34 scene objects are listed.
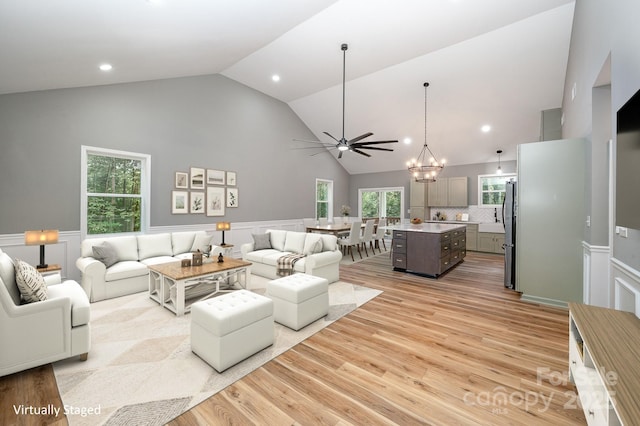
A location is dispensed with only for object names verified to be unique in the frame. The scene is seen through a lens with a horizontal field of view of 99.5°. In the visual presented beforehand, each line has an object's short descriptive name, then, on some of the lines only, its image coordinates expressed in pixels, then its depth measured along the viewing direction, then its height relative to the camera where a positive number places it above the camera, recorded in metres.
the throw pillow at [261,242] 5.31 -0.62
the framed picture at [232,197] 6.46 +0.32
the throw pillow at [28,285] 2.16 -0.62
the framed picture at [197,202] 5.84 +0.17
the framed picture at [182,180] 5.61 +0.62
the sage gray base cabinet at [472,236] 7.75 -0.68
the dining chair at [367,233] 6.92 -0.56
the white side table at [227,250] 5.58 -0.87
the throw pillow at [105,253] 3.90 -0.65
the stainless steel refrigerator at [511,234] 4.33 -0.34
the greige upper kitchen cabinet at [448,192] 8.16 +0.62
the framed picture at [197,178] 5.82 +0.69
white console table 1.00 -0.65
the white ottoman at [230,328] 2.15 -1.00
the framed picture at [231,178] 6.45 +0.76
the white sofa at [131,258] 3.65 -0.78
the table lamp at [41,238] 3.36 -0.38
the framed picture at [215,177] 6.09 +0.76
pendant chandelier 5.60 +0.92
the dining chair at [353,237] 6.48 -0.63
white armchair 2.01 -0.94
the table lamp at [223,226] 5.61 -0.33
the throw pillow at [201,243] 5.06 -0.62
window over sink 7.79 +0.69
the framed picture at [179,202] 5.56 +0.16
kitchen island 4.89 -0.70
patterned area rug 1.75 -1.29
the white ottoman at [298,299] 2.88 -0.98
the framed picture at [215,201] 6.12 +0.21
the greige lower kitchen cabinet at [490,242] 7.38 -0.80
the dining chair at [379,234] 7.54 -0.62
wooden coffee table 3.25 -0.96
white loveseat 4.34 -0.76
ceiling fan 4.59 +1.16
